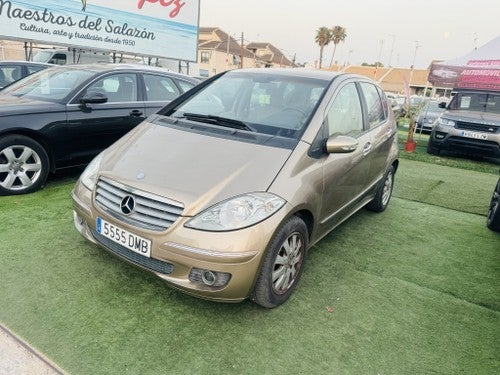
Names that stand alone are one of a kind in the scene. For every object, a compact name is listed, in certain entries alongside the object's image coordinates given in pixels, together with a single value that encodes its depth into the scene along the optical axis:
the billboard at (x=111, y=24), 10.34
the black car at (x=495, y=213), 4.43
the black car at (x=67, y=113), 4.23
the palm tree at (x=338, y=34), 59.62
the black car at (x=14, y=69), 7.17
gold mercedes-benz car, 2.31
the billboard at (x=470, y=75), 10.69
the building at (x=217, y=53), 46.22
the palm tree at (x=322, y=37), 58.94
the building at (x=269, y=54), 59.66
